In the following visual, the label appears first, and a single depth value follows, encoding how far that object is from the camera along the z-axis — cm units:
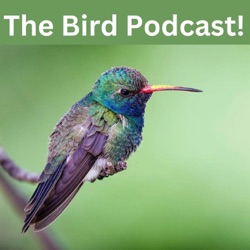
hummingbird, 269
